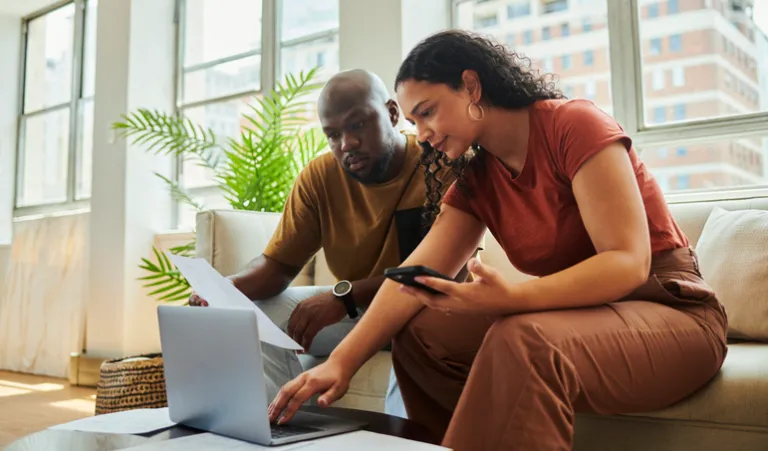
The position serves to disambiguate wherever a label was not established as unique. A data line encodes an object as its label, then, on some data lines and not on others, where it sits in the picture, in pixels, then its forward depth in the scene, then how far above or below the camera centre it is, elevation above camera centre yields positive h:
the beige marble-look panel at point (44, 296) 4.34 -0.04
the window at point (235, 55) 3.78 +1.29
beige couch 1.14 -0.23
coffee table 0.93 -0.20
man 1.80 +0.18
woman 0.93 -0.01
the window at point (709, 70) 2.43 +0.73
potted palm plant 2.48 +0.39
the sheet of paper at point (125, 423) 1.03 -0.20
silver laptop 0.90 -0.12
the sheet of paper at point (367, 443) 0.82 -0.19
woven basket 2.46 -0.33
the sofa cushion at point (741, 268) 1.60 +0.03
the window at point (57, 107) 4.93 +1.29
